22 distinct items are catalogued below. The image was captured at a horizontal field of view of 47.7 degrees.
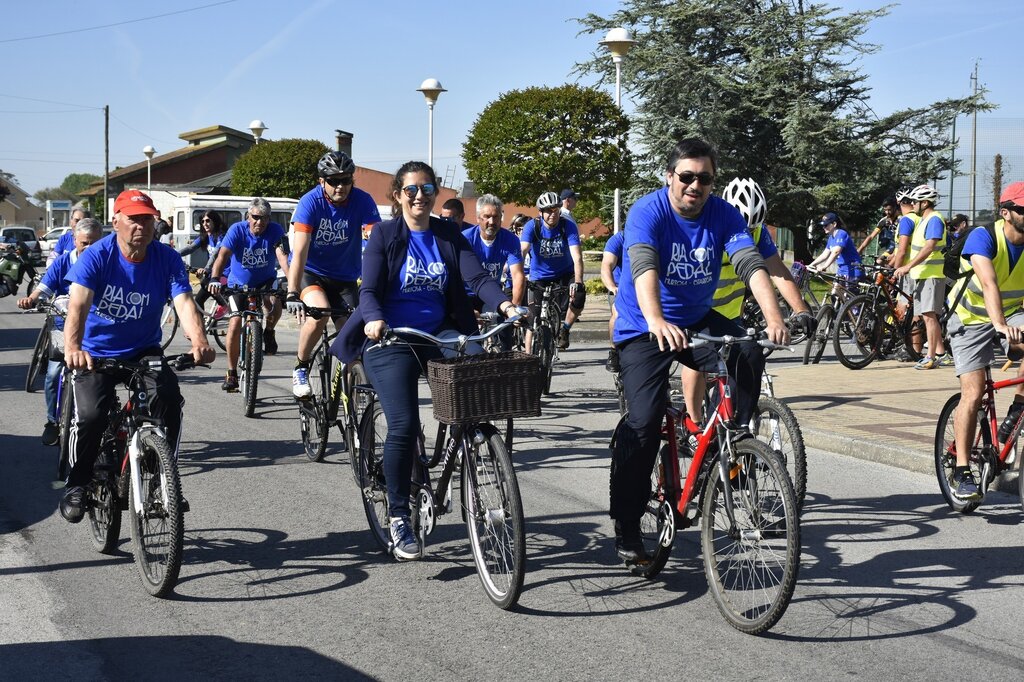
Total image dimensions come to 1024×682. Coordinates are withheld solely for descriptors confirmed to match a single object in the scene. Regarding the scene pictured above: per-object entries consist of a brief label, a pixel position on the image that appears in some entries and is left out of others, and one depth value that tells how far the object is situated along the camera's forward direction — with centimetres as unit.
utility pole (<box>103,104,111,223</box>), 6625
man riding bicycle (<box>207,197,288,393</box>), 1091
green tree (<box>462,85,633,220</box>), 2817
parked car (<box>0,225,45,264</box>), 4562
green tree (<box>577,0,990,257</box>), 3731
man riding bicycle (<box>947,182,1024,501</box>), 635
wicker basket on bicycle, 476
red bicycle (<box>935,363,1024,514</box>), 651
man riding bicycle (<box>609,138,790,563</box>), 501
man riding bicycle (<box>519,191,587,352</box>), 1197
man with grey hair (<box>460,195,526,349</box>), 1066
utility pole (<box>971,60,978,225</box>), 3588
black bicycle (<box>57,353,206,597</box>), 496
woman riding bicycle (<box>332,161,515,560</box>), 536
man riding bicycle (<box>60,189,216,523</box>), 549
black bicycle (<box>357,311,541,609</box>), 476
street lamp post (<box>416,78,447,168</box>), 2366
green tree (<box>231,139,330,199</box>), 5056
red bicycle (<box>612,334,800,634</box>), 435
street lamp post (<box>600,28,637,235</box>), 2180
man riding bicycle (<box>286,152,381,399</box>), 817
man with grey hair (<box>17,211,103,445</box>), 872
